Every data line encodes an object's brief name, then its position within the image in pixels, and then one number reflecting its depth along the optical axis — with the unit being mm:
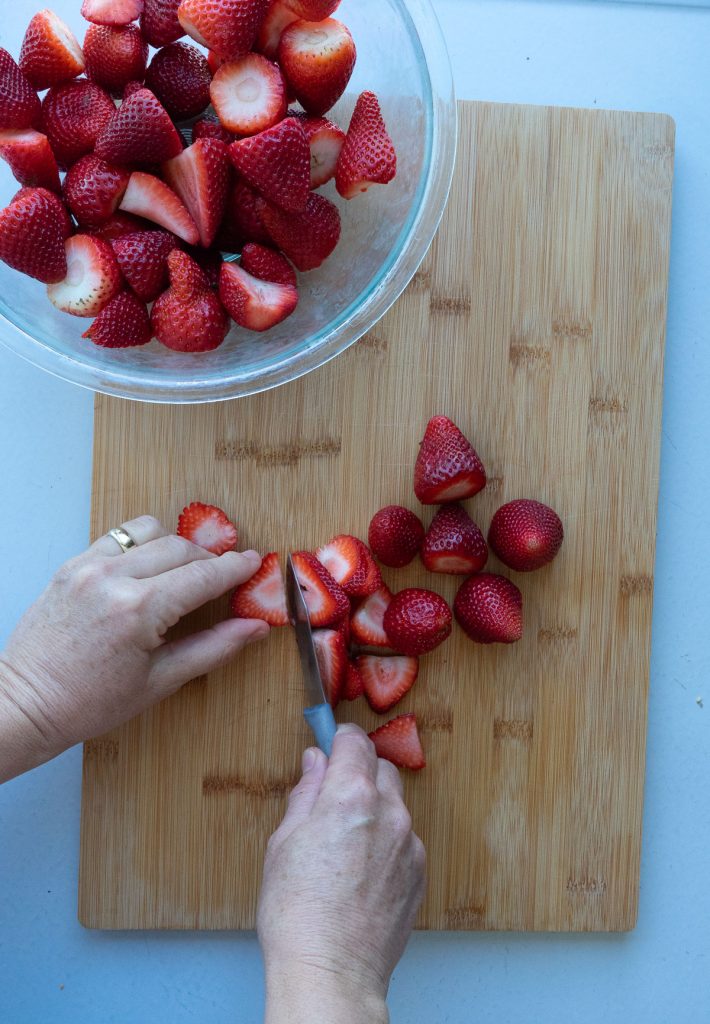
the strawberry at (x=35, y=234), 884
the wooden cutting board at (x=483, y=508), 1119
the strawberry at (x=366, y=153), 914
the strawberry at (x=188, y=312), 911
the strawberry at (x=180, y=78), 919
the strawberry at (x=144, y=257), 913
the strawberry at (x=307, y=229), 921
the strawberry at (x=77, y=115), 910
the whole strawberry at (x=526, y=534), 1066
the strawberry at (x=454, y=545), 1076
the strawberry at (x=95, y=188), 901
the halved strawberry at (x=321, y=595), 1077
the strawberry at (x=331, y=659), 1084
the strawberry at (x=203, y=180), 888
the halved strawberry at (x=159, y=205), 907
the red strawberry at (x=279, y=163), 864
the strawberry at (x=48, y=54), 907
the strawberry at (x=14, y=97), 888
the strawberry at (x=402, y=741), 1109
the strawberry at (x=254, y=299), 921
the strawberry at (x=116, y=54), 906
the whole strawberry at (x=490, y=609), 1073
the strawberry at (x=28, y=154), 905
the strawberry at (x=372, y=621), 1117
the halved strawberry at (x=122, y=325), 935
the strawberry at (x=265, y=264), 928
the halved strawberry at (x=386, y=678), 1114
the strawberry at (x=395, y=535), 1082
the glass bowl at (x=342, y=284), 981
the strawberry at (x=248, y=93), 887
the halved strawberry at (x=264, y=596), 1096
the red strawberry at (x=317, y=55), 887
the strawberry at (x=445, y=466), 1059
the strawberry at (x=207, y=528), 1096
